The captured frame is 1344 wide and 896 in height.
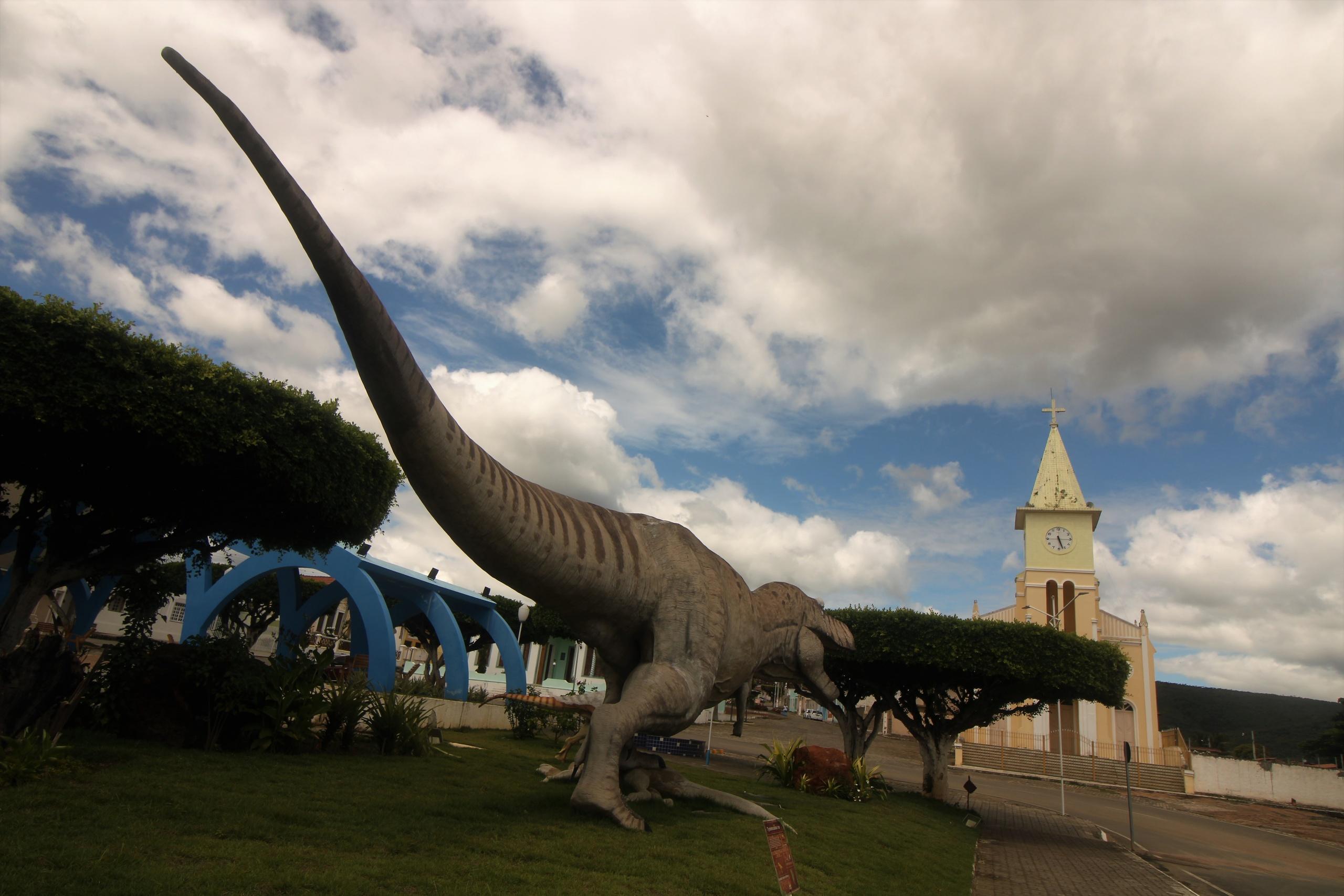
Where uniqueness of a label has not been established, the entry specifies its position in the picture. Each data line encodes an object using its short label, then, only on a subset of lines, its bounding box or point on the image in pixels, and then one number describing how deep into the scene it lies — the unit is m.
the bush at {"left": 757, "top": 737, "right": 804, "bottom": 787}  16.09
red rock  15.48
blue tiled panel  21.95
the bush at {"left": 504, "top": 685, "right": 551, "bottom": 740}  17.61
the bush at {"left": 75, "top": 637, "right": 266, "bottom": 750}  9.22
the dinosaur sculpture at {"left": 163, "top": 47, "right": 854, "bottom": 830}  4.62
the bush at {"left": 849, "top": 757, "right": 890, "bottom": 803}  15.62
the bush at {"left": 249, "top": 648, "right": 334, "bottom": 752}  9.61
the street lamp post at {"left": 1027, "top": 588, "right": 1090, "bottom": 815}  32.43
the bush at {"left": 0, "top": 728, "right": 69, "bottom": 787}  6.32
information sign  4.81
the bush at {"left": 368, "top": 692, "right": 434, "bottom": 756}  11.15
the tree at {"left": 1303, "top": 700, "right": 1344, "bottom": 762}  37.62
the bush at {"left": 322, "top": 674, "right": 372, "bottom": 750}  10.66
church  38.09
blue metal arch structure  16.52
